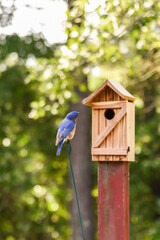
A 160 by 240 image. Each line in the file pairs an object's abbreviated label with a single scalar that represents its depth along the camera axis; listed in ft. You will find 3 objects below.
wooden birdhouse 19.81
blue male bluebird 17.66
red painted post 19.57
